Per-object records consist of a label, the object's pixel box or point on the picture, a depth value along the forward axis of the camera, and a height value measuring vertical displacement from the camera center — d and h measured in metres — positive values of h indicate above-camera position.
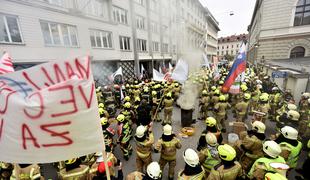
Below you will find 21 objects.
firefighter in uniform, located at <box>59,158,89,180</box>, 2.88 -2.04
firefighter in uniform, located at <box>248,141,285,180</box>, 2.69 -1.89
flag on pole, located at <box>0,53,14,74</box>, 3.37 +0.06
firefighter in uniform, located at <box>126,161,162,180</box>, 2.57 -1.86
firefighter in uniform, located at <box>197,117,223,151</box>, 4.17 -1.91
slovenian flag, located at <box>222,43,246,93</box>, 6.52 -0.44
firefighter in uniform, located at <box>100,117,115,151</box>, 4.93 -2.30
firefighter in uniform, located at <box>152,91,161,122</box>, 9.25 -2.48
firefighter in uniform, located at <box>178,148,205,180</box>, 2.73 -1.95
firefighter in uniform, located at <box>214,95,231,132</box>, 6.97 -2.35
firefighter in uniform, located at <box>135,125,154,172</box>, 4.04 -2.30
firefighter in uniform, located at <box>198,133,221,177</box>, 3.42 -2.13
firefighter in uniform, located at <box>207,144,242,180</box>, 2.69 -1.96
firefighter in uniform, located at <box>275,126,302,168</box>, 3.41 -2.01
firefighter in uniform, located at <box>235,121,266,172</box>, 3.69 -2.13
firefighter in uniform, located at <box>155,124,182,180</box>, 3.95 -2.24
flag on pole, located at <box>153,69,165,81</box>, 9.95 -1.00
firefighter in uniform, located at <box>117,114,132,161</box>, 5.44 -2.63
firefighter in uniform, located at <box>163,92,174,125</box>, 7.93 -2.36
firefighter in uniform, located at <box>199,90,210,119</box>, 8.36 -2.43
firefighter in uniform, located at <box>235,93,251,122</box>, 7.00 -2.30
